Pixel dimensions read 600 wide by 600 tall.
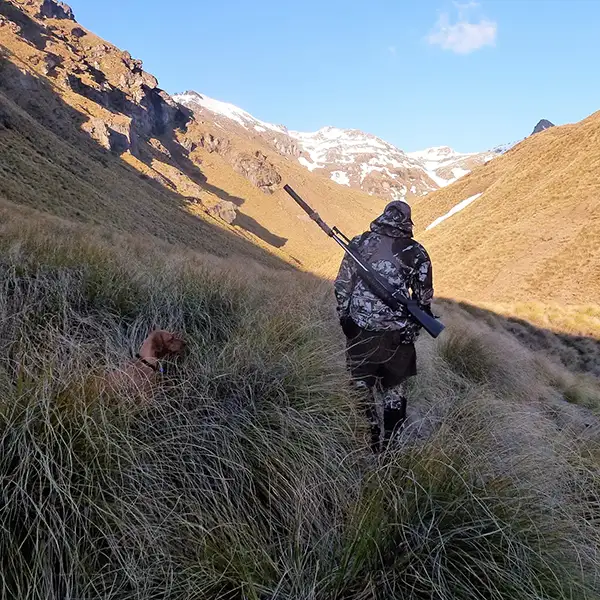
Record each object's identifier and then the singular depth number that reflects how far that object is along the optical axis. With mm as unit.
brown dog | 2422
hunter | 3232
